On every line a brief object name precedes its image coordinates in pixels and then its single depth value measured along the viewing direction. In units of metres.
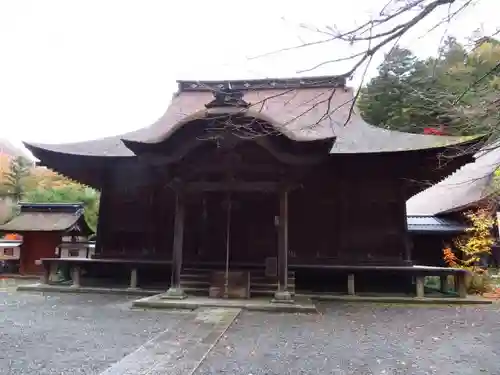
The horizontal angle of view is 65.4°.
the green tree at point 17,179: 26.27
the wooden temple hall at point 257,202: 7.57
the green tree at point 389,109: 21.47
